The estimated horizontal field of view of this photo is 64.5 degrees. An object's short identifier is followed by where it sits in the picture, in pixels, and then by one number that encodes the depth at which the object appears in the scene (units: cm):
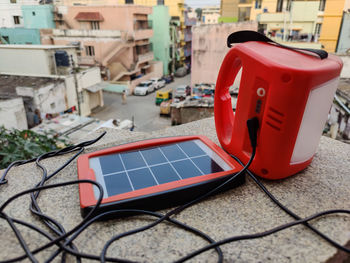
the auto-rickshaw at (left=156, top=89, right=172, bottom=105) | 1803
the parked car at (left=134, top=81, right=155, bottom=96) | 2034
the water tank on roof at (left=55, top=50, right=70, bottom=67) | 1410
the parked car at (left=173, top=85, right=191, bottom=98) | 1794
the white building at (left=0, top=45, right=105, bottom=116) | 1380
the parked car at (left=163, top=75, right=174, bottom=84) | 2426
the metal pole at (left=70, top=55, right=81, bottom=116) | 1398
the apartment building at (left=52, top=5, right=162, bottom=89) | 1920
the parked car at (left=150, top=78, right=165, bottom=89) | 2214
